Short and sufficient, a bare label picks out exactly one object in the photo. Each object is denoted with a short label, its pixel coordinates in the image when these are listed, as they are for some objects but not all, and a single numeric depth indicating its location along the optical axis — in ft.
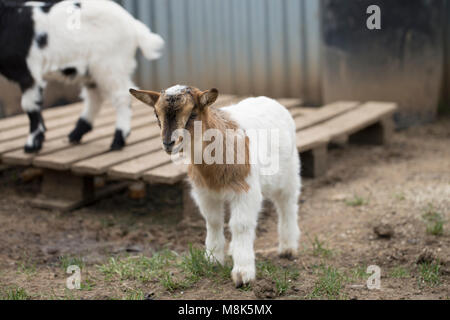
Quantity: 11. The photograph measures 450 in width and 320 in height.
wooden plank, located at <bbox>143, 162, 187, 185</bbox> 15.75
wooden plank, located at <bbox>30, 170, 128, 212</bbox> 18.06
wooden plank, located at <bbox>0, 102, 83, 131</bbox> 21.43
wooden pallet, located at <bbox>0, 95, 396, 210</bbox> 16.92
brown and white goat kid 10.13
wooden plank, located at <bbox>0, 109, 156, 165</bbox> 17.89
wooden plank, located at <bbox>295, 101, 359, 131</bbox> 21.08
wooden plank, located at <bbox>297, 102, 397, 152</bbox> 19.06
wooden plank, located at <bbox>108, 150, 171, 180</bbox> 16.29
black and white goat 16.83
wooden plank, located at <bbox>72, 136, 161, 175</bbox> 16.84
